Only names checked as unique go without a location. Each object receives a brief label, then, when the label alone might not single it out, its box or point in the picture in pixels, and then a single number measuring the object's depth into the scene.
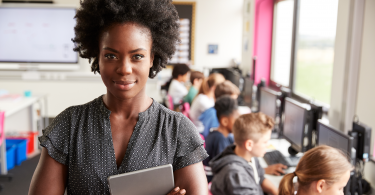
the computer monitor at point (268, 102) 2.97
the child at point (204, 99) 3.65
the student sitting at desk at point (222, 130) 2.42
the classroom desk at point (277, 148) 2.21
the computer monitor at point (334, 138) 1.64
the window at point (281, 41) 4.84
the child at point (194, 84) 4.49
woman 0.88
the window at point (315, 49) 3.31
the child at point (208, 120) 3.23
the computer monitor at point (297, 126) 2.30
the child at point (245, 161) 1.71
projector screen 6.02
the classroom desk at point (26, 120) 4.48
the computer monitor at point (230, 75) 4.91
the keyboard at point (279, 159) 2.44
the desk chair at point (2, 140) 3.29
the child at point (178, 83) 5.00
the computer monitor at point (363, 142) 1.70
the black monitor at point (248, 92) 3.94
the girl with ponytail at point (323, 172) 1.38
